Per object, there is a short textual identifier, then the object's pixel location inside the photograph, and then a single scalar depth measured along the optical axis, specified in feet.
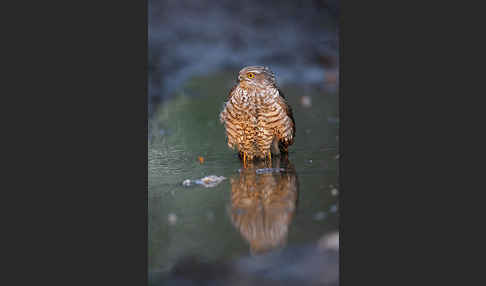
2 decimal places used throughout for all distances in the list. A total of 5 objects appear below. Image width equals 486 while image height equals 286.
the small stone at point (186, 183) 32.19
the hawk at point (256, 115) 34.24
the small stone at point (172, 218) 26.86
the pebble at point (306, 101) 58.17
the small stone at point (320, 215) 25.88
